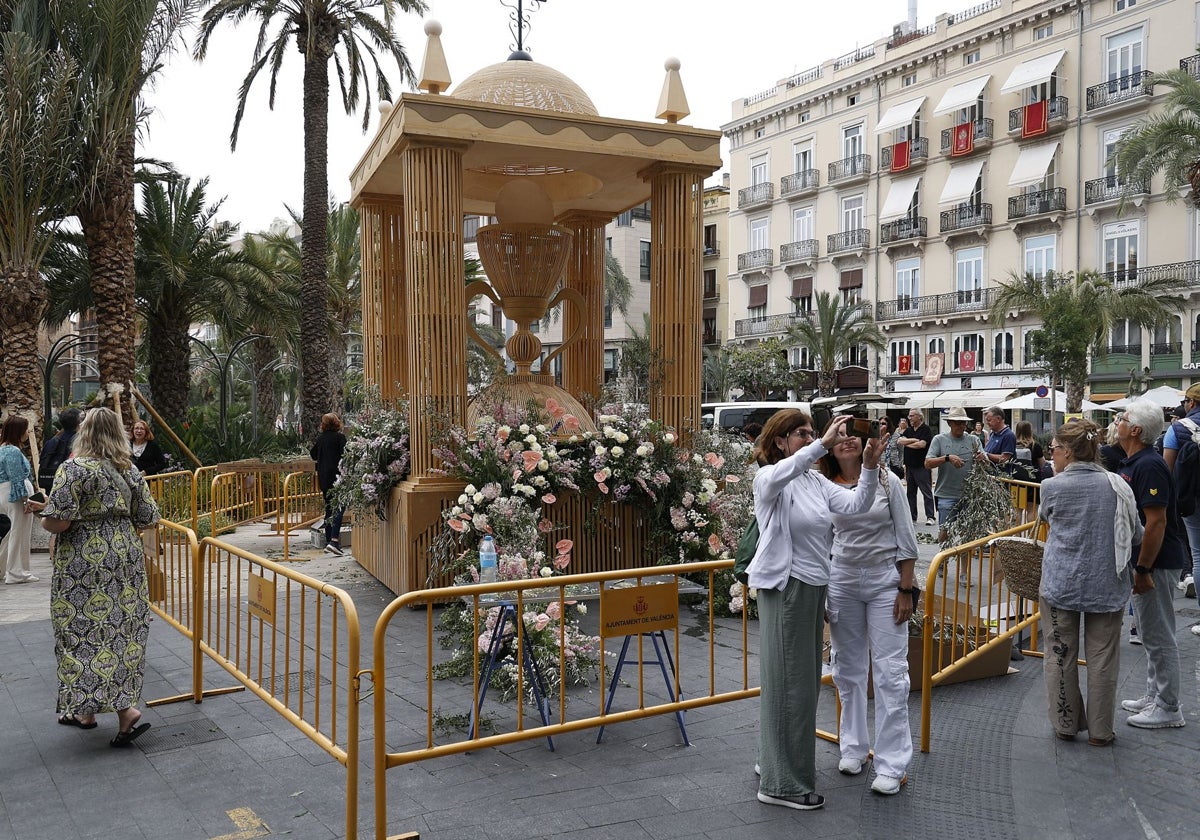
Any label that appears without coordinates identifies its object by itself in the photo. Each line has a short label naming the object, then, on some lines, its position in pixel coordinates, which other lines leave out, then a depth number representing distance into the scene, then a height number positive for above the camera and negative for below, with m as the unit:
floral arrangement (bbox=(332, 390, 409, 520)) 8.81 -0.63
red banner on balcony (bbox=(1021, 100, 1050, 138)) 39.16 +10.99
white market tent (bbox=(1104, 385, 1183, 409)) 27.04 -0.24
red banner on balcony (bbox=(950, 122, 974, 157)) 41.72 +10.84
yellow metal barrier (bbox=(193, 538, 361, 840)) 3.83 -1.52
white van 36.69 -0.76
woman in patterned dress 5.04 -0.98
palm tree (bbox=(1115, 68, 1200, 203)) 21.45 +5.60
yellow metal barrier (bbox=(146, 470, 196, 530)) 11.21 -1.21
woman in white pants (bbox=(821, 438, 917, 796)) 4.50 -1.05
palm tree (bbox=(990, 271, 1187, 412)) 31.17 +2.67
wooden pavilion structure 8.42 +1.76
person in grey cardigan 5.11 -1.01
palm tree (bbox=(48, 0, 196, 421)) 13.74 +4.02
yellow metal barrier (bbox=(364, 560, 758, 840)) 3.82 -1.51
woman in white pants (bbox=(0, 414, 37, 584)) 8.81 -0.91
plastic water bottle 6.50 -1.12
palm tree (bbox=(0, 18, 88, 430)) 12.84 +3.22
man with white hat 10.43 -0.74
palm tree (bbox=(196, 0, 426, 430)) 19.17 +5.75
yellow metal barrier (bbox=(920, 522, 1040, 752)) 5.13 -1.60
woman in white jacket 4.30 -1.02
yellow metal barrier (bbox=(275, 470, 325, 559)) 14.66 -1.63
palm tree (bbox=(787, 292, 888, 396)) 43.53 +2.55
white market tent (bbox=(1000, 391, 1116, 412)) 31.81 -0.52
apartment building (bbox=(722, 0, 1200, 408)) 36.91 +9.17
